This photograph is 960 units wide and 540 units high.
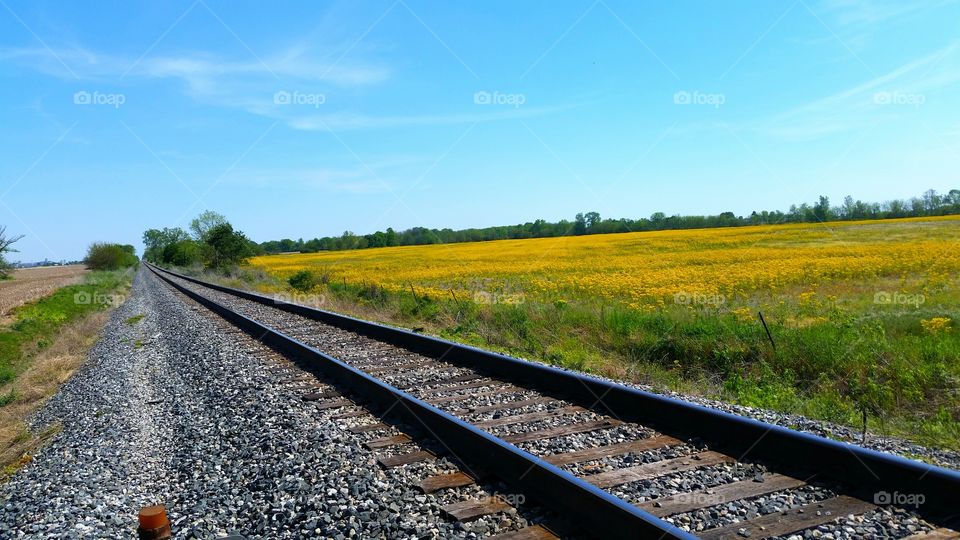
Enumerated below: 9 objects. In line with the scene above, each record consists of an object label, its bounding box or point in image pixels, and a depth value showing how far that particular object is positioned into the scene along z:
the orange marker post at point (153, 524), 3.26
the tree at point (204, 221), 112.12
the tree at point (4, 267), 46.73
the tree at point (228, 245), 54.31
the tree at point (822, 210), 67.25
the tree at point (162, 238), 165.01
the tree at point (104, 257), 104.81
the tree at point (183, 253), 79.45
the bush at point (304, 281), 26.73
